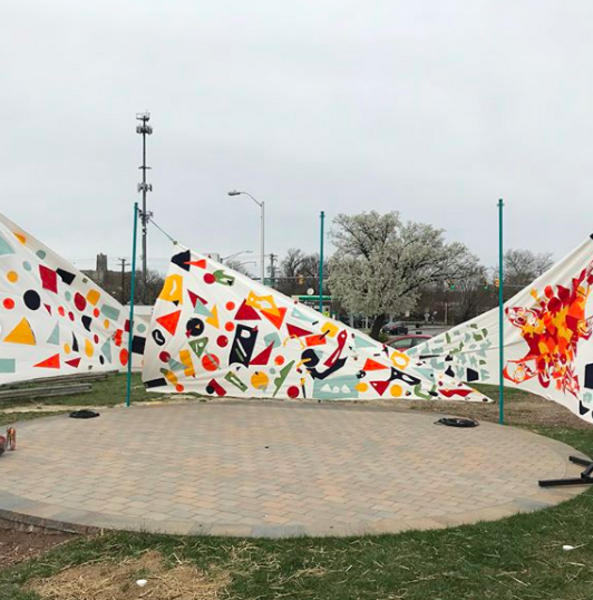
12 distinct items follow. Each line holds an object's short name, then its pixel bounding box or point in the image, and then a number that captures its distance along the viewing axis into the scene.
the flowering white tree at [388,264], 39.19
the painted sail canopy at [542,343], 6.38
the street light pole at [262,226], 30.16
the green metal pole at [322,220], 13.20
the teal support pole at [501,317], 8.95
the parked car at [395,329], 53.70
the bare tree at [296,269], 76.31
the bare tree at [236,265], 54.77
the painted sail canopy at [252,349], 9.36
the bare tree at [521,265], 64.56
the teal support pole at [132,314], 10.38
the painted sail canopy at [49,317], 8.67
